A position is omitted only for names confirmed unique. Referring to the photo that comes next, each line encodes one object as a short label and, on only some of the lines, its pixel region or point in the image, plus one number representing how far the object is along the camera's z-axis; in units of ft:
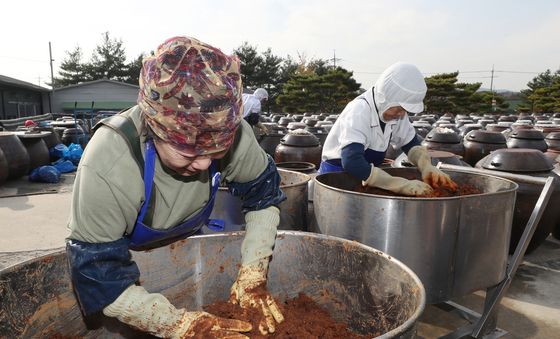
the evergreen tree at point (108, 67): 141.28
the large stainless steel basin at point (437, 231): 7.25
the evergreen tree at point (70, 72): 143.43
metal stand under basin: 8.31
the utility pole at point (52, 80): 102.22
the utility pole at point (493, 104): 107.61
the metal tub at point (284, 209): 9.07
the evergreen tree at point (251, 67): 128.57
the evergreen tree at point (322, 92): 103.19
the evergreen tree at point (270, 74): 130.11
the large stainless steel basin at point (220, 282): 4.98
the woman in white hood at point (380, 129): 8.86
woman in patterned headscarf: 3.83
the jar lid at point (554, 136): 25.52
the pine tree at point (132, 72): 141.90
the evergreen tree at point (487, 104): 105.29
